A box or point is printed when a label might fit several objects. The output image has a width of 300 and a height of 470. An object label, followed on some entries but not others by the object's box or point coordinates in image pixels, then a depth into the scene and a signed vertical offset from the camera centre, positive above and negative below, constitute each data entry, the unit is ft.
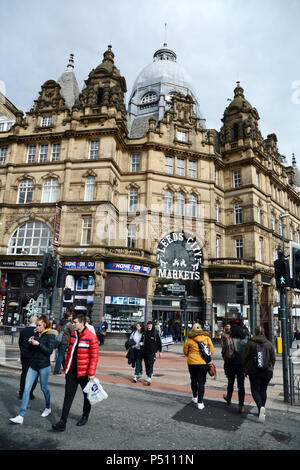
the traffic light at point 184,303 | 70.45 -0.25
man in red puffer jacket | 17.88 -3.69
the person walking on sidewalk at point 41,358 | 19.38 -3.88
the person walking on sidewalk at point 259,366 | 21.84 -4.31
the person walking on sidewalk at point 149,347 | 32.50 -4.77
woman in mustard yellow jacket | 23.76 -4.50
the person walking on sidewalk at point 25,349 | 22.30 -3.75
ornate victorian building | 84.33 +27.85
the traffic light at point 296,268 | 29.12 +3.51
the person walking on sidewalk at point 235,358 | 23.61 -4.18
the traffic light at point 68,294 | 50.57 +0.67
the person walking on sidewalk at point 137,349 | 33.65 -5.28
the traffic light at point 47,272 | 41.11 +3.30
